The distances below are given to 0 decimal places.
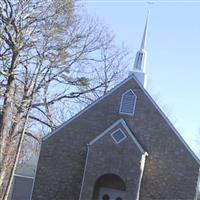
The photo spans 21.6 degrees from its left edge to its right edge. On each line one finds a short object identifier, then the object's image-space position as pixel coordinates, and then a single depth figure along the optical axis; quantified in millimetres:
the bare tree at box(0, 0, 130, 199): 24844
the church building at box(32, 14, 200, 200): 26578
